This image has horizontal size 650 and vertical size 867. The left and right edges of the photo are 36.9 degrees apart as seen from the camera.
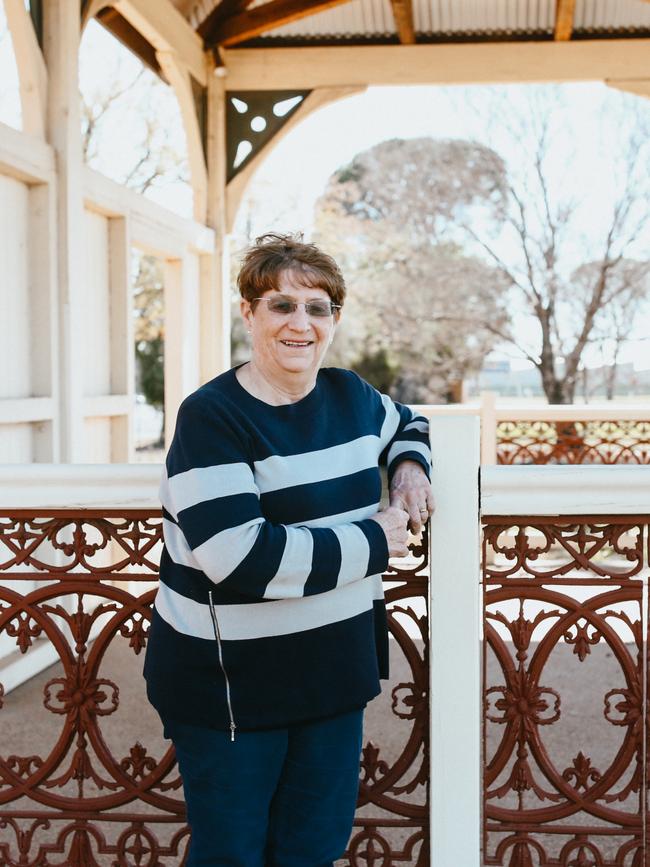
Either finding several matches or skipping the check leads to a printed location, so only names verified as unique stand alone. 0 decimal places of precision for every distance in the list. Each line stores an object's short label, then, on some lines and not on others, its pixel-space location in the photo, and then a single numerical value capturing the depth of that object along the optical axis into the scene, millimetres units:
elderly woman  1760
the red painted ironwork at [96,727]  2238
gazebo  2217
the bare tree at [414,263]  18688
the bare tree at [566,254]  16328
